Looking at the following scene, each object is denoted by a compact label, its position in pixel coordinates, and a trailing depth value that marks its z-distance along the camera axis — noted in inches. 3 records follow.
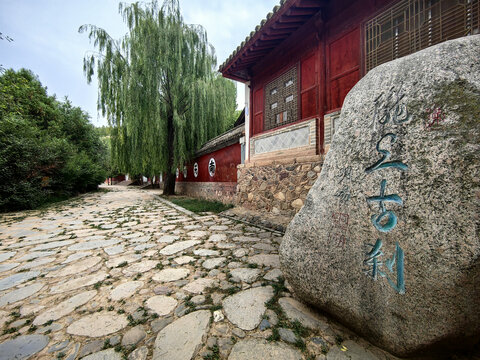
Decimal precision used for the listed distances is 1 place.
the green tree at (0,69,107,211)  239.3
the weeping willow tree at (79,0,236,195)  298.8
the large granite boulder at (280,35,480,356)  38.0
